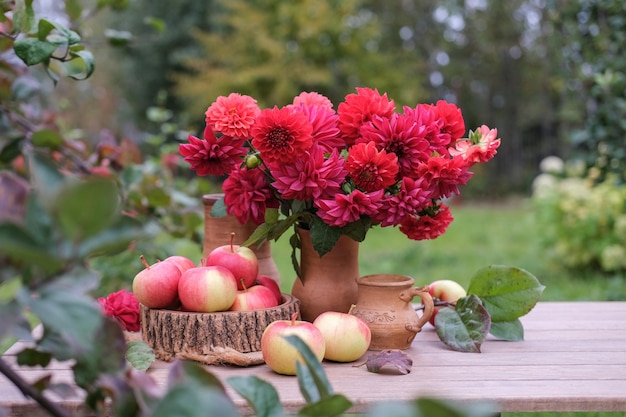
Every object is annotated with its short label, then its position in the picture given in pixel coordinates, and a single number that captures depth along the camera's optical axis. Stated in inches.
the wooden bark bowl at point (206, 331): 47.2
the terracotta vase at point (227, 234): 58.8
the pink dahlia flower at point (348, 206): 47.0
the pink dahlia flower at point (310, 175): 47.6
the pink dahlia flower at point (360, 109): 50.3
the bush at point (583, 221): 159.0
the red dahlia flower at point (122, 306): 52.4
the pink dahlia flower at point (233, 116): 49.1
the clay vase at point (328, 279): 53.7
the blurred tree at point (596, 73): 115.3
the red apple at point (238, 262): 51.1
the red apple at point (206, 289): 46.9
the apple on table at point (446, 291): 57.4
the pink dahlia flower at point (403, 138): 48.7
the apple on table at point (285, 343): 44.1
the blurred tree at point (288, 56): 374.6
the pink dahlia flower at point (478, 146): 49.3
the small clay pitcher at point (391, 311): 50.8
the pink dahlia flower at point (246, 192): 51.5
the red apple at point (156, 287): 48.3
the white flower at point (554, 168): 144.4
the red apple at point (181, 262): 50.9
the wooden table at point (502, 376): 40.6
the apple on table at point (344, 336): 47.1
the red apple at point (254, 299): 49.4
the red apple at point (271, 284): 52.8
